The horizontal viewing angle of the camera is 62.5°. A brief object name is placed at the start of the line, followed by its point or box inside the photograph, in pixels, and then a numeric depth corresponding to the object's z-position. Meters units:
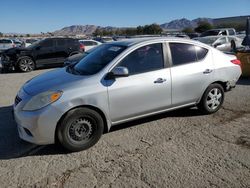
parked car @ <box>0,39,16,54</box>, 17.46
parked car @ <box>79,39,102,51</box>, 13.99
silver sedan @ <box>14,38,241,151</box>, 2.94
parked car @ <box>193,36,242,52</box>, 12.76
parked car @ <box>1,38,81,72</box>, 9.62
